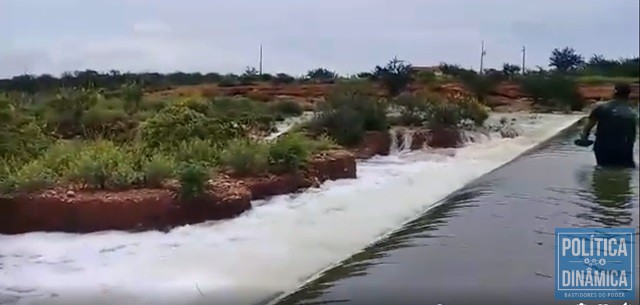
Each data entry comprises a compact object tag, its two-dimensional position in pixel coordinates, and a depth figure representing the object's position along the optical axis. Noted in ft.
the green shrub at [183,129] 31.37
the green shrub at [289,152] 36.68
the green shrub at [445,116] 30.48
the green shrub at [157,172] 30.81
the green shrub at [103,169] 30.66
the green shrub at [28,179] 28.63
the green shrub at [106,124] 32.22
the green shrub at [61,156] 31.35
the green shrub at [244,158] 35.09
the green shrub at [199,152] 32.70
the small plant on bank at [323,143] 38.11
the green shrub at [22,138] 30.45
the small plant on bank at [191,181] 29.71
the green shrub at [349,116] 27.74
